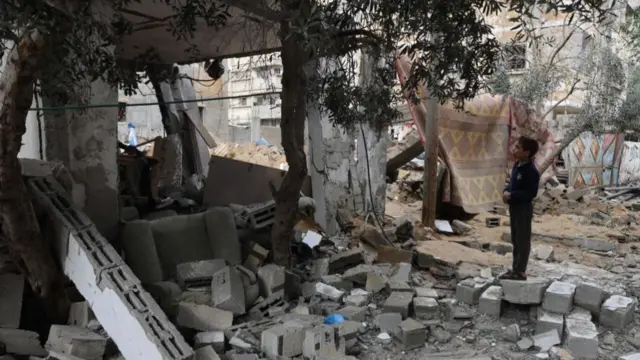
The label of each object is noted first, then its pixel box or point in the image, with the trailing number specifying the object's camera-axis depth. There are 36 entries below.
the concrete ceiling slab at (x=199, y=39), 5.68
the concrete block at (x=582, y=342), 3.72
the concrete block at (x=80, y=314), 3.74
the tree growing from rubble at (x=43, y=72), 2.35
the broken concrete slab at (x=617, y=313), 4.12
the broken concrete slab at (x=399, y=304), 4.29
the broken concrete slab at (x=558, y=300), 4.14
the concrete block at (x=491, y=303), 4.38
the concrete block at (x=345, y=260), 5.48
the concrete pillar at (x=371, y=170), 8.82
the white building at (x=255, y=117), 22.06
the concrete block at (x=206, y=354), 3.40
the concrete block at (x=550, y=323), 3.97
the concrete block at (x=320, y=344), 3.59
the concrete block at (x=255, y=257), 4.86
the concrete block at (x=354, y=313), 4.27
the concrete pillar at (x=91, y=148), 4.39
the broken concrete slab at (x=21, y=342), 3.43
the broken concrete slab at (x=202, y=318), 3.78
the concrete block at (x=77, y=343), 3.37
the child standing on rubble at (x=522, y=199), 4.59
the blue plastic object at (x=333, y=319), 4.11
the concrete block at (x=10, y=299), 3.57
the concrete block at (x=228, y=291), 4.08
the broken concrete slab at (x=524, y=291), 4.24
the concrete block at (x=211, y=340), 3.62
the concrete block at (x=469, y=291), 4.61
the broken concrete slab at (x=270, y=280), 4.50
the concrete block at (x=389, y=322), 4.14
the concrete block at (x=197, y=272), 4.41
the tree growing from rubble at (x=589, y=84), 12.83
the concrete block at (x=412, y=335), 3.91
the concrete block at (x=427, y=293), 4.62
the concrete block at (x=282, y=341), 3.60
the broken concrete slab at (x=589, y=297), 4.21
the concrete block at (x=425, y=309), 4.36
